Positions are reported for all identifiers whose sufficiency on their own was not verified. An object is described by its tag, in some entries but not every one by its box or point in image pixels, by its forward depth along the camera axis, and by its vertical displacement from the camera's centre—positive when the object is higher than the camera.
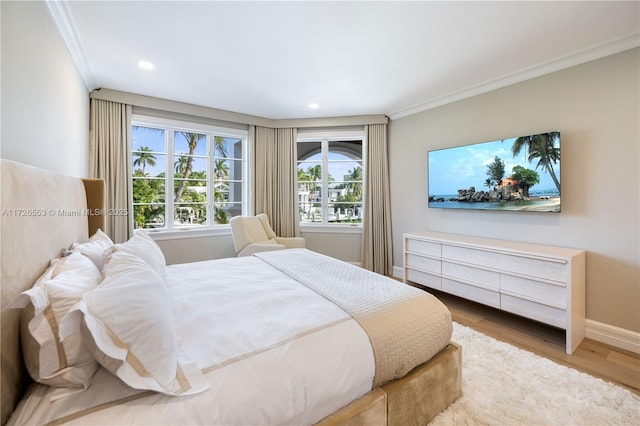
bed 0.81 -0.52
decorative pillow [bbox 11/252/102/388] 0.79 -0.38
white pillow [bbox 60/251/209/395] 0.81 -0.39
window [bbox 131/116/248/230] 3.66 +0.59
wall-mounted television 2.52 +0.38
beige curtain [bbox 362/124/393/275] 4.22 +0.05
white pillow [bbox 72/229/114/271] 1.40 -0.19
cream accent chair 3.53 -0.35
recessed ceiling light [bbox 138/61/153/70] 2.58 +1.46
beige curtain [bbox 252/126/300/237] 4.41 +0.51
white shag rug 1.46 -1.13
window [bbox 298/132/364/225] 4.51 +0.54
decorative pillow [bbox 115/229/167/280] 1.52 -0.21
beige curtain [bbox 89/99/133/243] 3.15 +0.69
